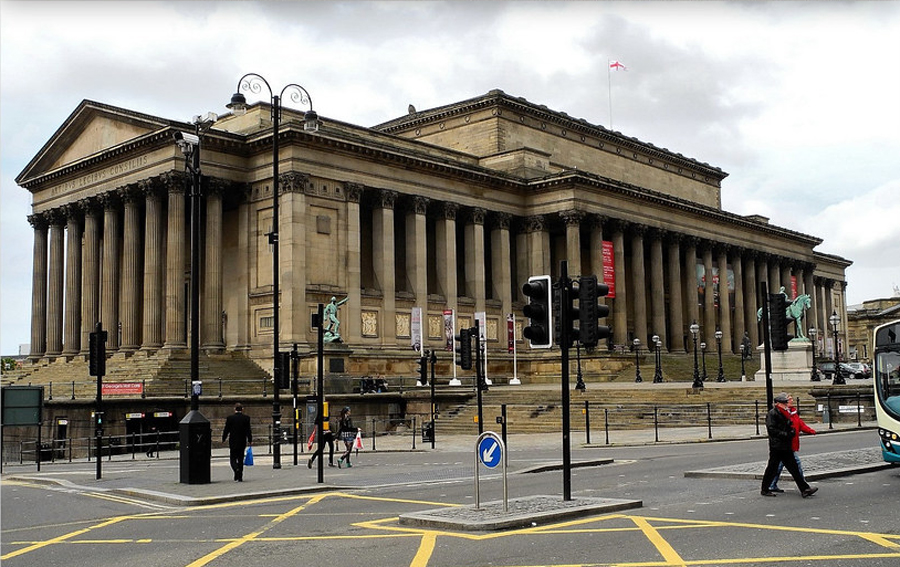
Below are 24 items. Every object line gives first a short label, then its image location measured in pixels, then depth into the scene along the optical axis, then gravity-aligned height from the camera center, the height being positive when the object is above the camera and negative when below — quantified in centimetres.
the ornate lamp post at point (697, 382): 4856 -62
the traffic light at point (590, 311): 1634 +97
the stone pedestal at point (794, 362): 5647 +28
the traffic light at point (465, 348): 3433 +84
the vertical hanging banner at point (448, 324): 6012 +293
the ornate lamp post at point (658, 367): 6100 +13
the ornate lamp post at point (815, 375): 5366 -43
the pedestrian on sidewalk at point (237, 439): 2325 -142
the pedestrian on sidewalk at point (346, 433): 2942 -171
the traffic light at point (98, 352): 2678 +73
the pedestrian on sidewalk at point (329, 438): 2780 -171
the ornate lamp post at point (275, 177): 2927 +604
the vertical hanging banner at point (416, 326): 5931 +280
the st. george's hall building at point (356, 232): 5606 +901
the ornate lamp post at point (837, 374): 4881 -37
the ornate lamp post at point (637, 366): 6171 +26
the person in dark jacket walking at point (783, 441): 1669 -120
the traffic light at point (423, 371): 4659 +14
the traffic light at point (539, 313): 1614 +94
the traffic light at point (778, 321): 2650 +122
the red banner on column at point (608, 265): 6888 +716
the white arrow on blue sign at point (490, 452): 1481 -116
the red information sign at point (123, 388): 4453 -37
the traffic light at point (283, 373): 3070 +12
